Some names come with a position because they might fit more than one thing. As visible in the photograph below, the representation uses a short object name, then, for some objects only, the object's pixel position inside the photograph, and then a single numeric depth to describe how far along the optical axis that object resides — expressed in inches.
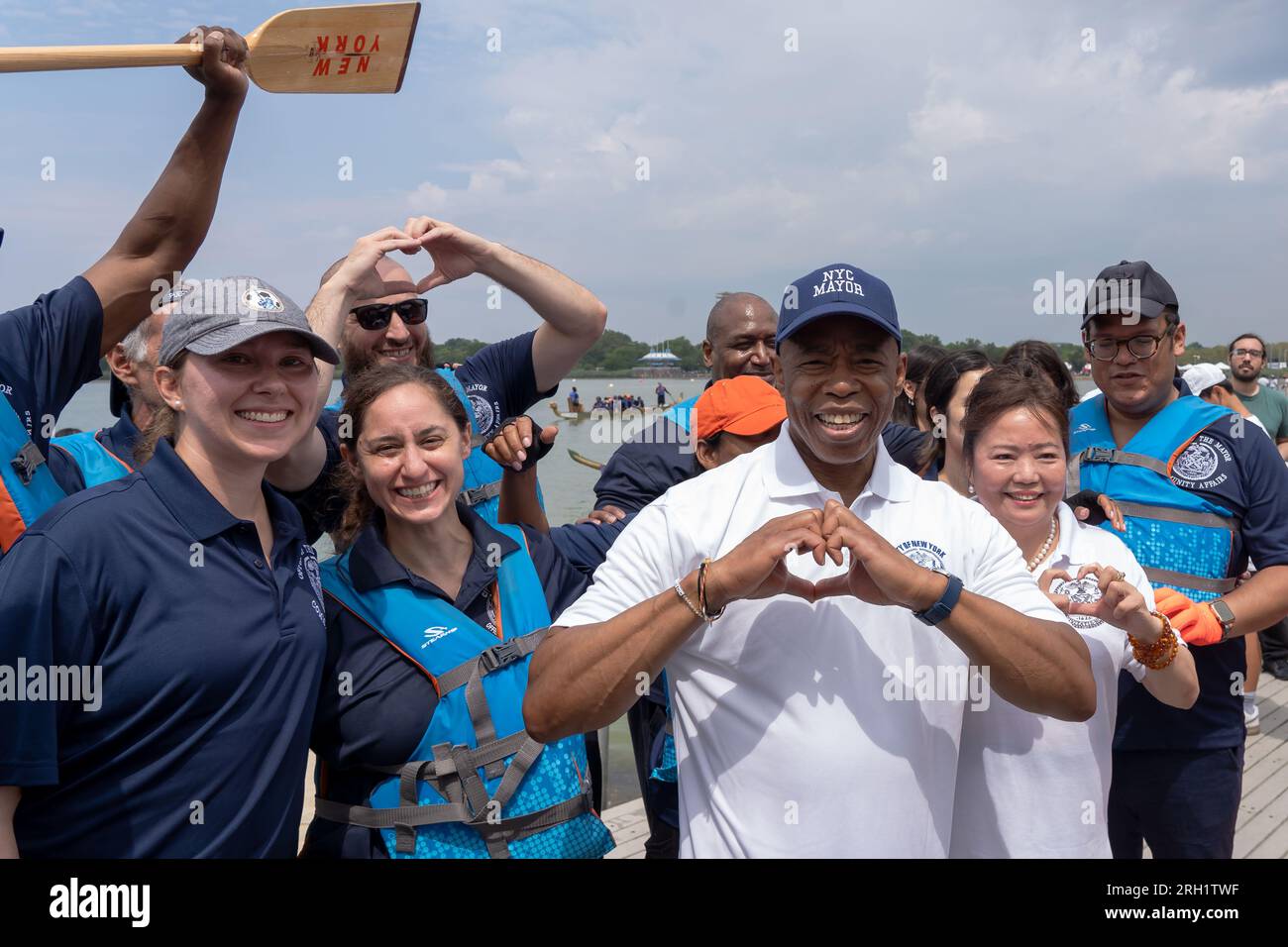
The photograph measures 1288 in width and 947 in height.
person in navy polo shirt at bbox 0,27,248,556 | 103.3
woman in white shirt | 89.5
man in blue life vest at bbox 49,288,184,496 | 132.2
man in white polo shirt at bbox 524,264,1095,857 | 74.1
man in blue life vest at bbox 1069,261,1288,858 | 123.7
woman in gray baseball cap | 75.2
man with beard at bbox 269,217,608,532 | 110.7
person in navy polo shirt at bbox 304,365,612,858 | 95.3
